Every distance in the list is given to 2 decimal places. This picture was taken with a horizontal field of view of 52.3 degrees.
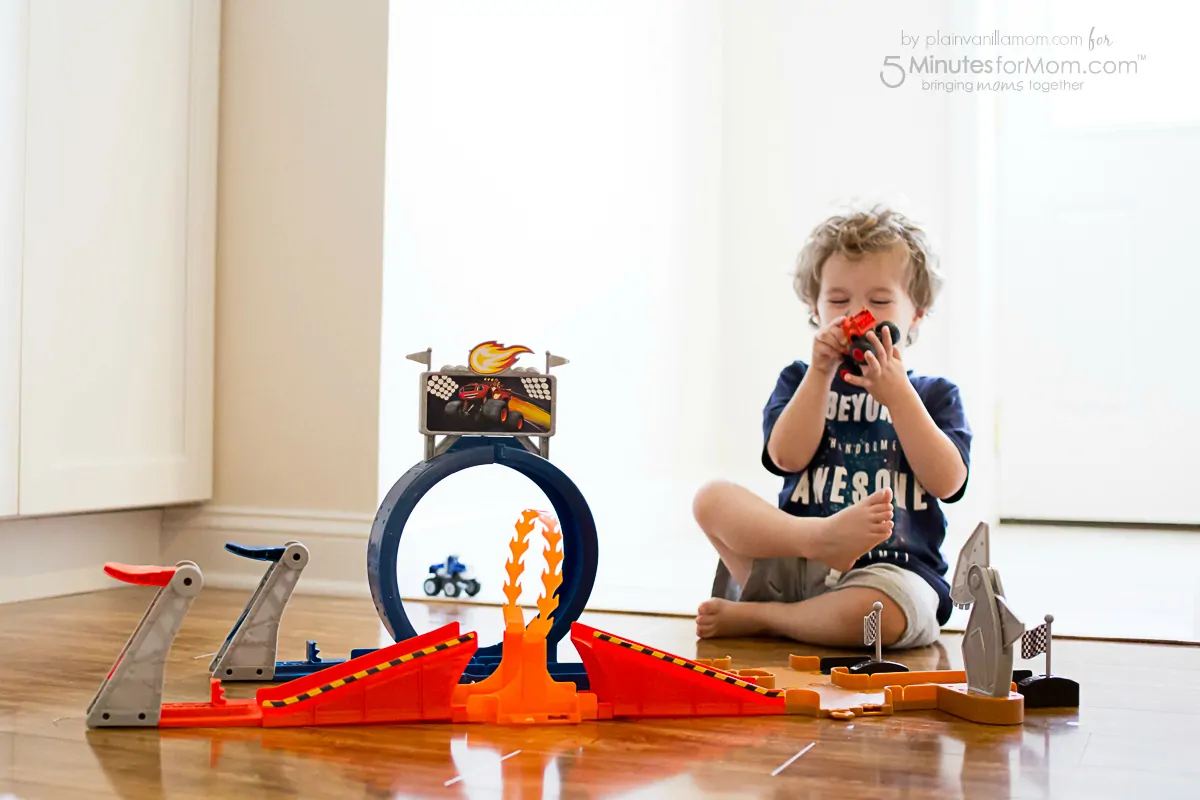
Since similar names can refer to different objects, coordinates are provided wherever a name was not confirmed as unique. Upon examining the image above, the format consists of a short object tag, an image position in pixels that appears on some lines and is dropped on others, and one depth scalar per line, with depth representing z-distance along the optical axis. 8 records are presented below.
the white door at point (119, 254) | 1.55
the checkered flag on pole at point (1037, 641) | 1.01
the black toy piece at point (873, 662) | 1.08
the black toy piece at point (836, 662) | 1.15
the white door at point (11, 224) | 1.49
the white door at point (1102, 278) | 2.78
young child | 1.32
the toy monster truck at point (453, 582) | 1.67
